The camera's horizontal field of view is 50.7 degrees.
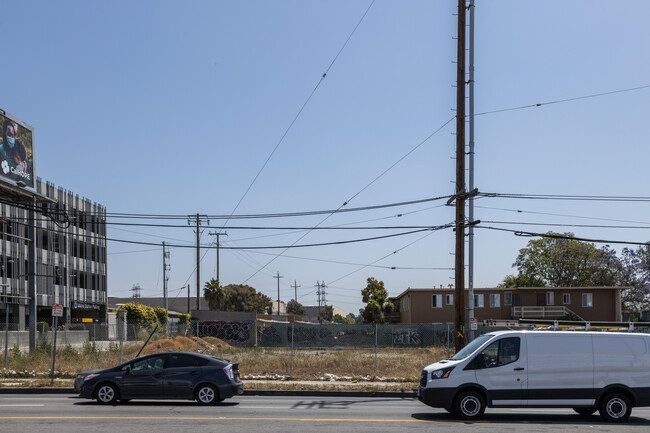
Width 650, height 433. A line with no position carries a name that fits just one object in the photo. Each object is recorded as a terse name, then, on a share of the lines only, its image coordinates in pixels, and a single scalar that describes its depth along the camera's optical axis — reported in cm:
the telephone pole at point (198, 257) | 6268
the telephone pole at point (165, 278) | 7288
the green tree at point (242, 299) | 12369
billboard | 3092
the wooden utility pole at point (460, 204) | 2159
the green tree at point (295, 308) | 16388
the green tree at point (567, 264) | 7162
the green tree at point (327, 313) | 18179
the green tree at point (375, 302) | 7119
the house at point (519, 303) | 5681
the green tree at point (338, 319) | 17409
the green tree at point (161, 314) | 7056
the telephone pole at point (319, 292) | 16138
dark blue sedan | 1703
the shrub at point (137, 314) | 6631
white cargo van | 1459
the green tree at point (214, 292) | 8644
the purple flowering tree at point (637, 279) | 7138
